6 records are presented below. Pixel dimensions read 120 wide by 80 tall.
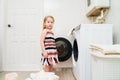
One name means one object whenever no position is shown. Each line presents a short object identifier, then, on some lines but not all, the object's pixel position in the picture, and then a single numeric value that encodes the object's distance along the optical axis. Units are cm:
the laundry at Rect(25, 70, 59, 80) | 120
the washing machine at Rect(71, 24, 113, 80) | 209
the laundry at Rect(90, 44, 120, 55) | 134
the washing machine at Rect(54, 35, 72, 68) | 331
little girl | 270
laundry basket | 134
